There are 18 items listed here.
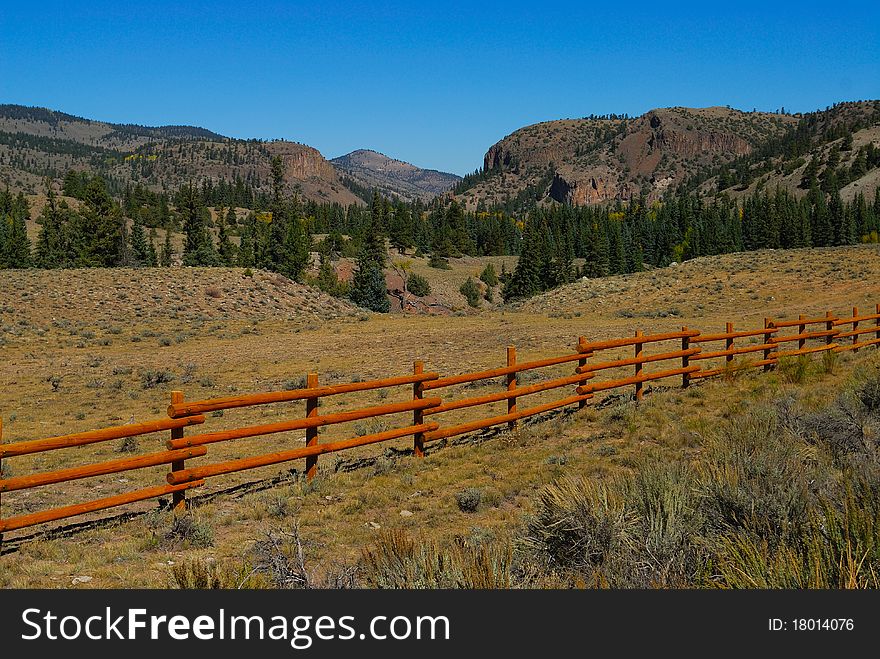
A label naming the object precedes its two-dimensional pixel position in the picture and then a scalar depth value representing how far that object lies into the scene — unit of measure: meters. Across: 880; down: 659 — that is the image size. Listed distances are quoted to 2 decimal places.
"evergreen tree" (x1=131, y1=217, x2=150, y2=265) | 95.31
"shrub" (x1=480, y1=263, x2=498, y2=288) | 114.12
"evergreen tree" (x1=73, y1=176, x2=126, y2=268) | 74.19
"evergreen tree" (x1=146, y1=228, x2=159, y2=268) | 93.67
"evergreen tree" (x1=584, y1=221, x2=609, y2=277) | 112.25
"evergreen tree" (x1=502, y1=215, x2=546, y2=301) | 96.69
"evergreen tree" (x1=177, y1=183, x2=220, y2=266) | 101.38
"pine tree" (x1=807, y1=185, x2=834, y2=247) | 115.06
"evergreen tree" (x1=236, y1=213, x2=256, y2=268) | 88.50
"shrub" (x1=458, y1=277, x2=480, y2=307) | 103.05
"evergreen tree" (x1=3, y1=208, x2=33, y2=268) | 83.38
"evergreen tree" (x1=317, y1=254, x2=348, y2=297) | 85.31
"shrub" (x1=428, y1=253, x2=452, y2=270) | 117.31
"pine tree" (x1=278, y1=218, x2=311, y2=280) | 83.06
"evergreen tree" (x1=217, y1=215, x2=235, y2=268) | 94.06
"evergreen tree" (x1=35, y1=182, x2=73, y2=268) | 84.12
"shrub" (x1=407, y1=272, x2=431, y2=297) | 98.62
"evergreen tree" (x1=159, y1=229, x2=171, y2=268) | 102.41
